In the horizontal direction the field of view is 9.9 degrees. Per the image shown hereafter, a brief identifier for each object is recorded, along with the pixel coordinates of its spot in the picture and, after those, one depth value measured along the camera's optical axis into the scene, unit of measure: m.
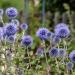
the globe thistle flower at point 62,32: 2.98
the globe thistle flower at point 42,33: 3.11
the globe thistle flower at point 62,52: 3.03
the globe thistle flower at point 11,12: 3.38
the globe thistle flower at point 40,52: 3.16
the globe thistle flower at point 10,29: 3.00
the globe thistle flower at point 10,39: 3.00
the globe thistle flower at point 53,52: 3.03
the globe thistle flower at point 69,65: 3.00
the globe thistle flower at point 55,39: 3.08
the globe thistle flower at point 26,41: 3.09
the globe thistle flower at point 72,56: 2.99
